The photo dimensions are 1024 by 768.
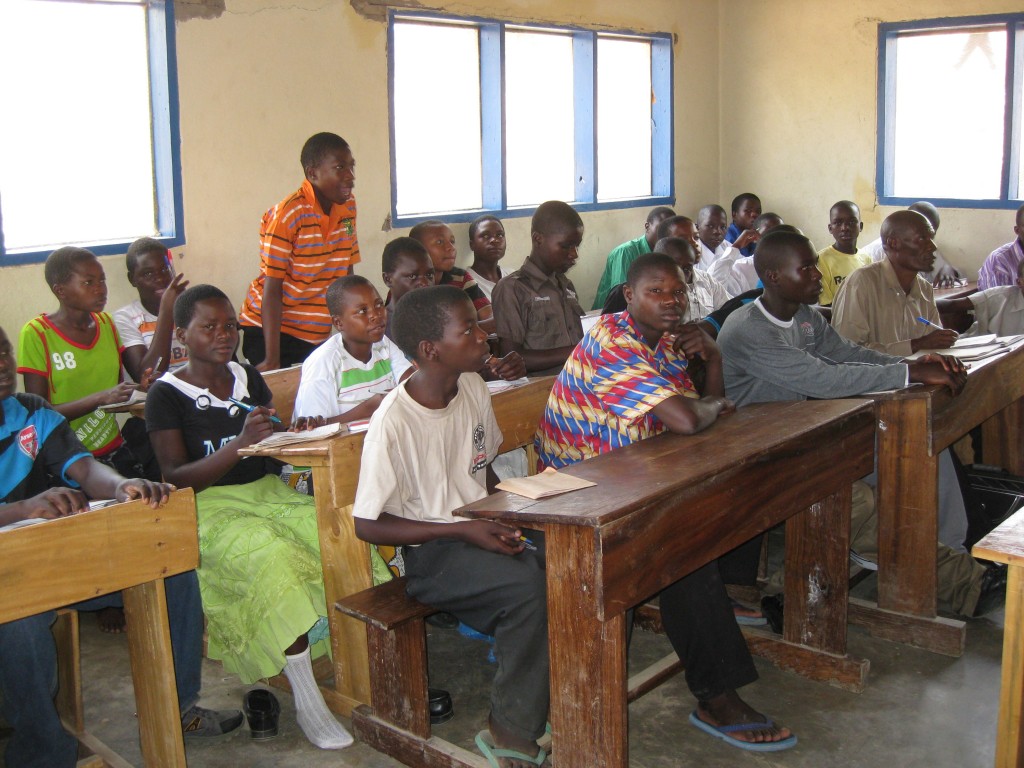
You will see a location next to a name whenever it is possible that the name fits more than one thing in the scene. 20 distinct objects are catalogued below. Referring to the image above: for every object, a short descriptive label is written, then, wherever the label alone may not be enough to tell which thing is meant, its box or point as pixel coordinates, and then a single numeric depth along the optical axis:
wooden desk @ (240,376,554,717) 2.99
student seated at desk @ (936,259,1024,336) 5.21
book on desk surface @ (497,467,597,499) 2.46
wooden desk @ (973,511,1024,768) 2.37
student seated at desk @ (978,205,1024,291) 6.26
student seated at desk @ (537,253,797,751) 2.99
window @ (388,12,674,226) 7.07
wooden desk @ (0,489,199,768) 2.27
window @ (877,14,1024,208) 8.16
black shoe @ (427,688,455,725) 3.20
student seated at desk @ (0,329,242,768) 2.49
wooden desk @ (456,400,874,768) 2.38
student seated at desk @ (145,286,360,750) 3.02
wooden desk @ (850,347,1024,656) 3.61
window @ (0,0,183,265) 5.02
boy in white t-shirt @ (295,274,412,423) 3.57
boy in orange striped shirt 4.71
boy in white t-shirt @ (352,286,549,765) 2.69
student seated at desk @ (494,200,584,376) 4.44
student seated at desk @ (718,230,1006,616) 3.65
